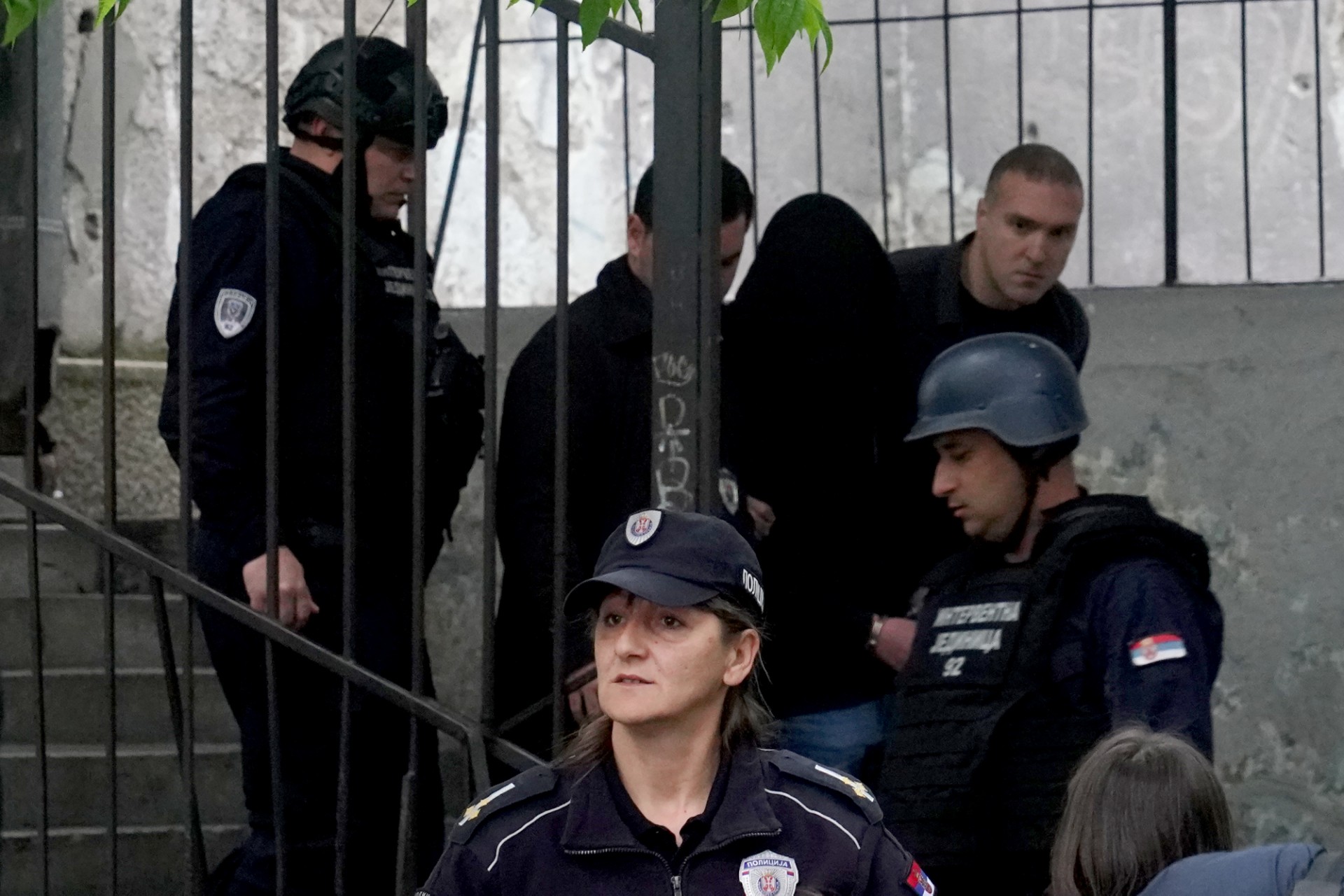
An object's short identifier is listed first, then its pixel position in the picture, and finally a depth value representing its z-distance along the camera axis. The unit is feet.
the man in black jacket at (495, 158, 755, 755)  26.84
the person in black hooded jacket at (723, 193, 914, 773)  27.81
